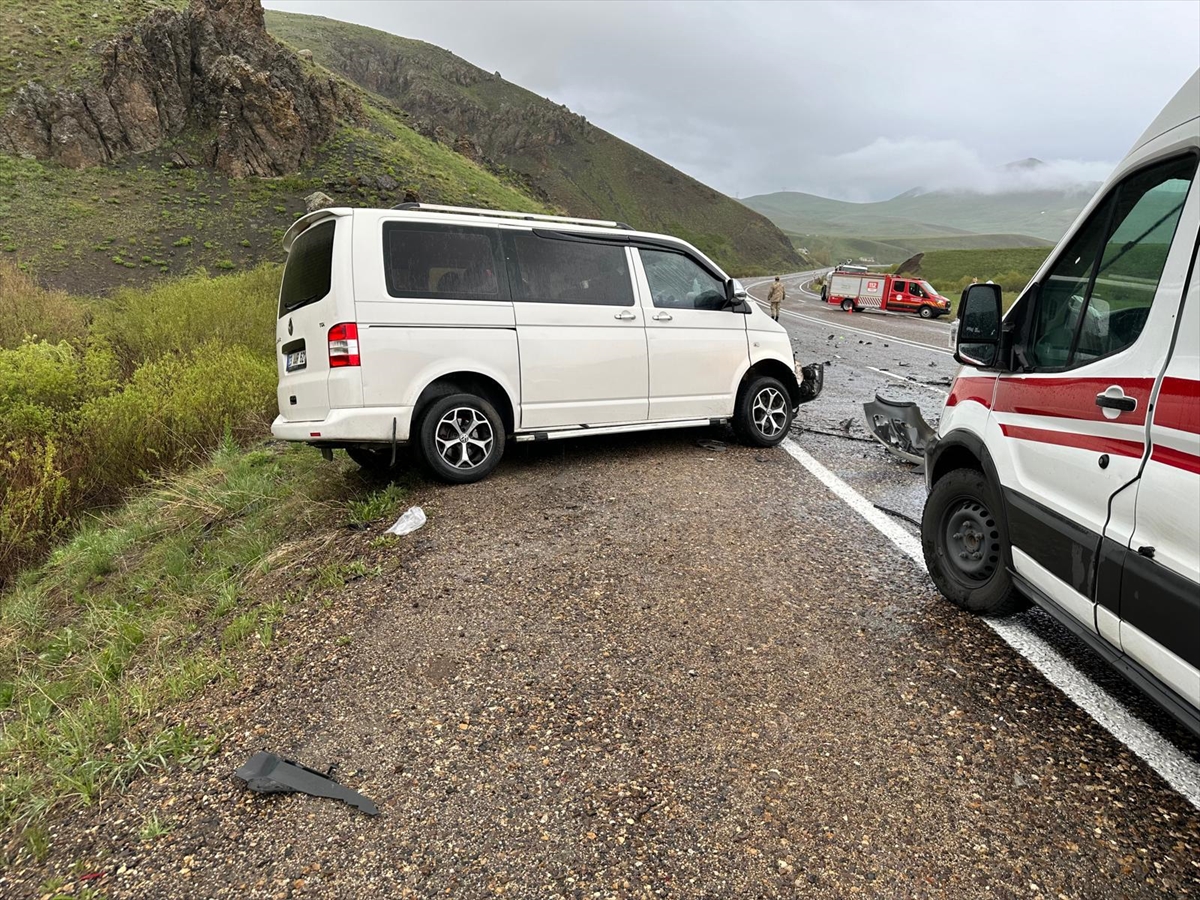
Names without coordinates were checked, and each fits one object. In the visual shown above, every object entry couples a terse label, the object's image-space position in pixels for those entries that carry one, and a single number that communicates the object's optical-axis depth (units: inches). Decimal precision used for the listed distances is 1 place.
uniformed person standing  892.0
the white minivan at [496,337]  198.8
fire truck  1337.4
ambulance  78.5
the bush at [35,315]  527.7
